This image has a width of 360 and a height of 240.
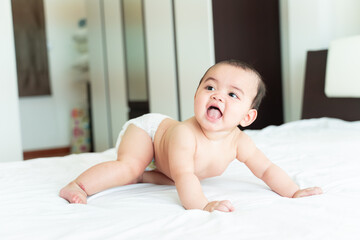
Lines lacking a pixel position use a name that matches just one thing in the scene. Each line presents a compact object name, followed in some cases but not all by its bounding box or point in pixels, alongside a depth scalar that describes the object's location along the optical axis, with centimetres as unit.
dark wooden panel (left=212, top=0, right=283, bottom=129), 288
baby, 105
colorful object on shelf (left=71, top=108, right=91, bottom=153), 460
